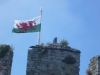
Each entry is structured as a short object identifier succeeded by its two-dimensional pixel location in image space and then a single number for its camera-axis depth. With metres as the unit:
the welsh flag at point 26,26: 26.69
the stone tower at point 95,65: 24.36
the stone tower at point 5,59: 24.88
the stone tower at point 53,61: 25.12
